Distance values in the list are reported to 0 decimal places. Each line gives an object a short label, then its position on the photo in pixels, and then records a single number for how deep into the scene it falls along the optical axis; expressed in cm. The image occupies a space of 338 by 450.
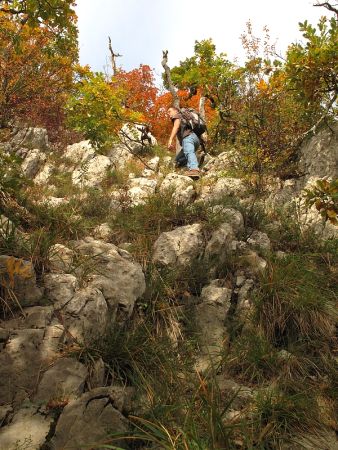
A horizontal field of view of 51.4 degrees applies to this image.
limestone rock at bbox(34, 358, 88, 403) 308
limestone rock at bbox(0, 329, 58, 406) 307
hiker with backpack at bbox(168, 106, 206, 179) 934
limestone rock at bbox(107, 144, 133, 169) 1105
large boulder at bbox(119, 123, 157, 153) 1181
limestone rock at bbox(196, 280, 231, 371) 422
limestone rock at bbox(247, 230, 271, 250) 594
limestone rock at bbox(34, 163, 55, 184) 992
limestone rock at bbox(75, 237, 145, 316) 420
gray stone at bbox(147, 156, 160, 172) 1082
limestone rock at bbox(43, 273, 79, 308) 386
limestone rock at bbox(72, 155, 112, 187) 975
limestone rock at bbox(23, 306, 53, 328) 356
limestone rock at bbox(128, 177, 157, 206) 742
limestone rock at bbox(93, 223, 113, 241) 575
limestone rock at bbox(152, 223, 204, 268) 525
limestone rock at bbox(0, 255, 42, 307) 355
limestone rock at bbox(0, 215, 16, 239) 410
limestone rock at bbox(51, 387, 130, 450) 273
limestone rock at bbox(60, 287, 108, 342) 368
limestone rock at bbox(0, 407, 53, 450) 265
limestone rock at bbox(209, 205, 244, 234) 613
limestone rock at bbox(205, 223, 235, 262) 555
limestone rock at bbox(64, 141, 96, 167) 1151
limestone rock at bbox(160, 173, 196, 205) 674
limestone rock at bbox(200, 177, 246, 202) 770
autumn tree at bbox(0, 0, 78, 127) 1135
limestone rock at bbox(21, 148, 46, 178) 1073
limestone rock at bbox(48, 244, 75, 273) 423
